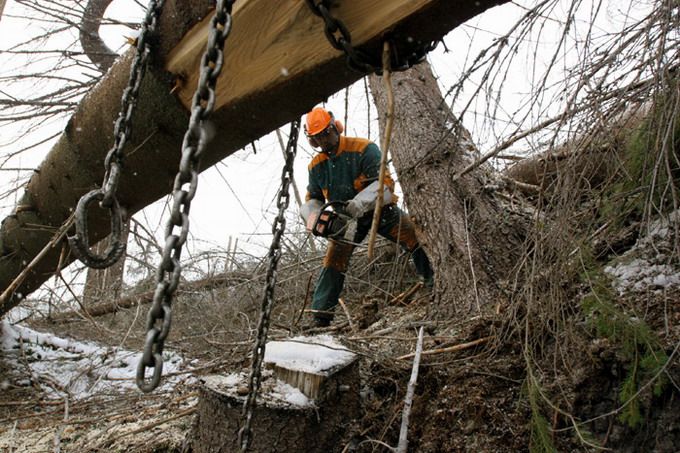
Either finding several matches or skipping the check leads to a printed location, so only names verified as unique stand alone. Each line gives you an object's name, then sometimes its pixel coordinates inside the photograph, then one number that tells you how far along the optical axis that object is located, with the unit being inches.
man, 175.6
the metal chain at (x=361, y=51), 52.5
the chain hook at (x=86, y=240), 58.7
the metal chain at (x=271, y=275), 74.4
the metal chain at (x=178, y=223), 37.8
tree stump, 84.9
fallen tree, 54.3
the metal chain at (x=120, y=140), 57.0
